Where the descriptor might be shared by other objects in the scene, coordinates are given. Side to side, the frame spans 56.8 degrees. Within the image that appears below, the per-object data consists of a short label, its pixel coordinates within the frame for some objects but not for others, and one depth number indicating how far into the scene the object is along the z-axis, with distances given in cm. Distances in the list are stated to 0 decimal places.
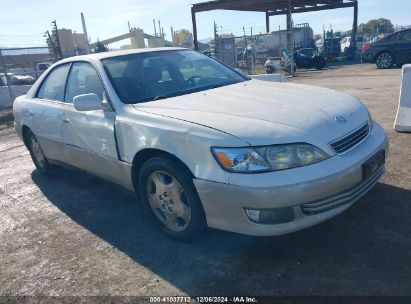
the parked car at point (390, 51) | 1484
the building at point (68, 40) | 4744
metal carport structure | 2039
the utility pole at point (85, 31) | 2720
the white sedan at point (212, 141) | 257
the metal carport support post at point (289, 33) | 1677
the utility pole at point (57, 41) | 1768
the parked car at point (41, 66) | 2683
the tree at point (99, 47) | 3272
